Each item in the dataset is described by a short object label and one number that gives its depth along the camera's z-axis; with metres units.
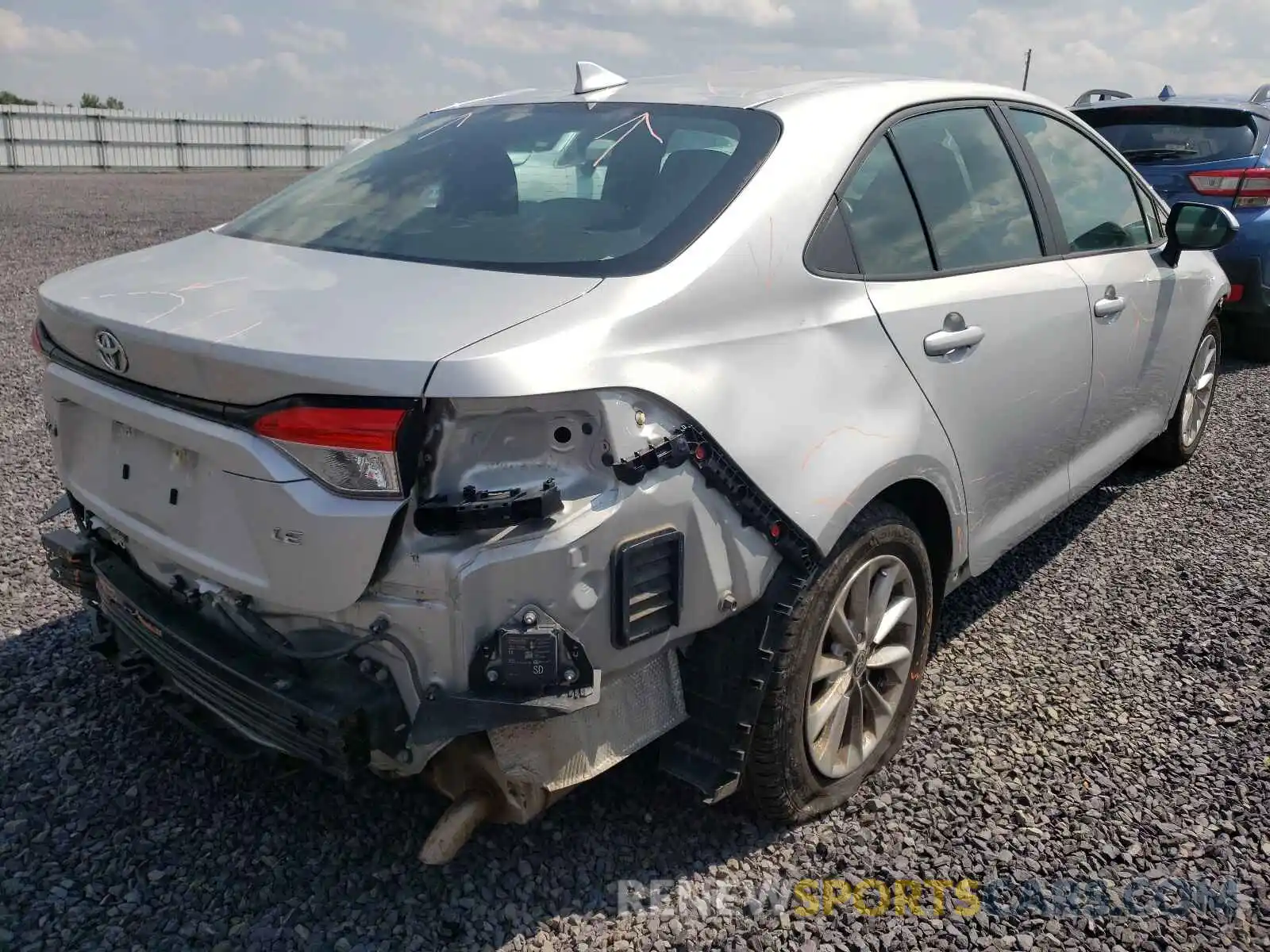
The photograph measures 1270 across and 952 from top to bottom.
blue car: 6.89
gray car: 1.94
